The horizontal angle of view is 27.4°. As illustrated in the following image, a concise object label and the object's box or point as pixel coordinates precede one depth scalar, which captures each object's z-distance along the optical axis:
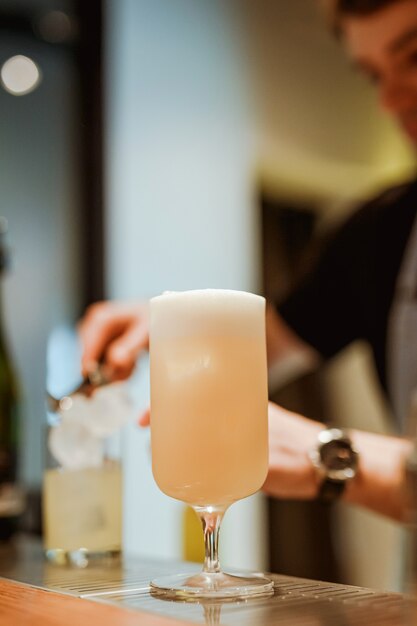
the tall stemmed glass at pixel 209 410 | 0.72
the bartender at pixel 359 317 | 1.15
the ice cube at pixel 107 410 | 1.06
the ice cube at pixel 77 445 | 1.09
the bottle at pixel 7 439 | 1.32
